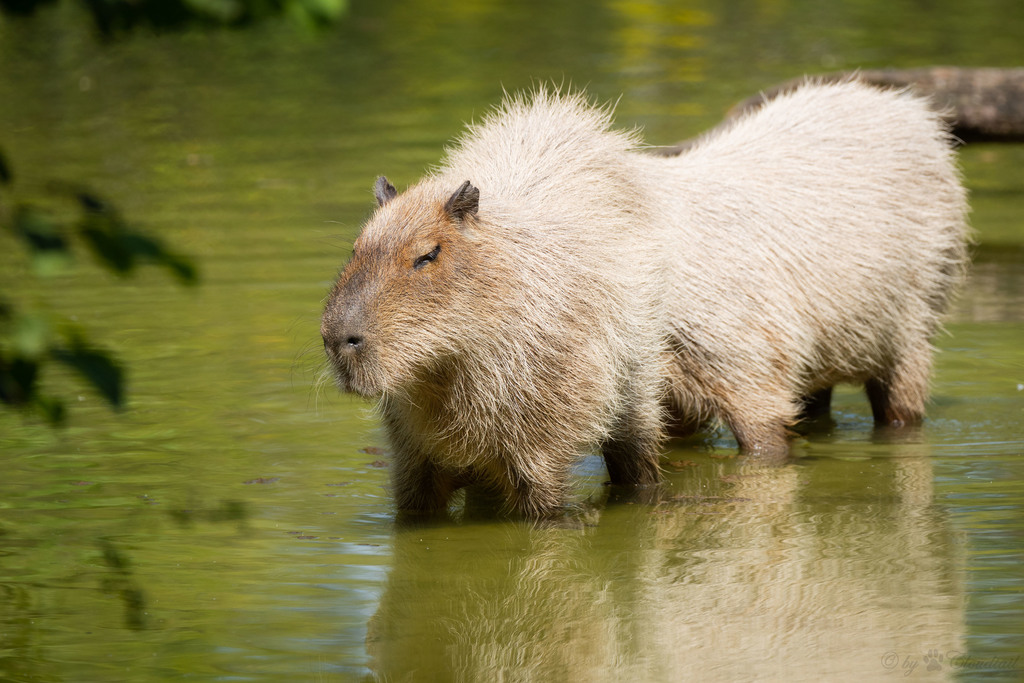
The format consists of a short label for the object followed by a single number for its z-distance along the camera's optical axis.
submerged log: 20.27
